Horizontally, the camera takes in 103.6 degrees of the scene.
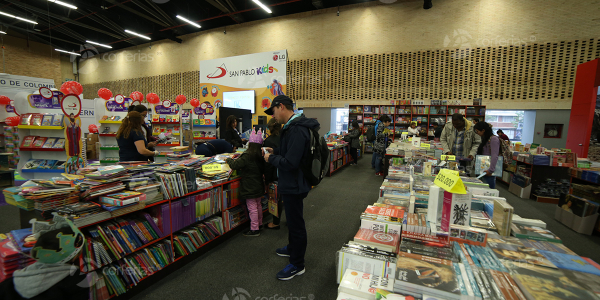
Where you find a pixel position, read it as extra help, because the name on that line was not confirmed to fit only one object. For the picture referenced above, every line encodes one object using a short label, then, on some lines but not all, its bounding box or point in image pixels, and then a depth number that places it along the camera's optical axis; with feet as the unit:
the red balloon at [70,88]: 17.59
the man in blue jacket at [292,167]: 6.60
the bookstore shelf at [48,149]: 14.65
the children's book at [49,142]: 14.84
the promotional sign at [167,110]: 22.59
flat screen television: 37.52
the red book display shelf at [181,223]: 6.72
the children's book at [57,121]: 14.76
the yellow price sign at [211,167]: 9.45
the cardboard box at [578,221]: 10.77
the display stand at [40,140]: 14.66
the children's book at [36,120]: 14.73
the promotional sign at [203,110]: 23.86
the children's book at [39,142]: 14.73
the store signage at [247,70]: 34.17
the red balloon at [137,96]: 24.71
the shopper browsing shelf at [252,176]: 9.72
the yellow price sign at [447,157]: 10.05
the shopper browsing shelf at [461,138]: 12.59
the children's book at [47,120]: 14.84
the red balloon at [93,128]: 22.59
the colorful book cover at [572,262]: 3.40
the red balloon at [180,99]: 26.06
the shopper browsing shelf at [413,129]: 27.32
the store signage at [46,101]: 14.87
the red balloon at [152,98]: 24.46
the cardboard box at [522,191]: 16.23
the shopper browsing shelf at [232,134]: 15.89
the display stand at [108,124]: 18.66
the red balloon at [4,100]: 19.02
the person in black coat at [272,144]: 10.12
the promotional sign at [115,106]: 19.89
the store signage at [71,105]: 12.38
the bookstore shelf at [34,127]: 14.34
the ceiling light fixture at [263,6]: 29.16
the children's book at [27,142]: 14.69
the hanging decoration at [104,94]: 20.03
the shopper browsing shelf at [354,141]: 25.21
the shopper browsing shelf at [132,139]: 10.09
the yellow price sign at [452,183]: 4.34
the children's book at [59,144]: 14.85
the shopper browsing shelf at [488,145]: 11.58
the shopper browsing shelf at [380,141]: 21.07
